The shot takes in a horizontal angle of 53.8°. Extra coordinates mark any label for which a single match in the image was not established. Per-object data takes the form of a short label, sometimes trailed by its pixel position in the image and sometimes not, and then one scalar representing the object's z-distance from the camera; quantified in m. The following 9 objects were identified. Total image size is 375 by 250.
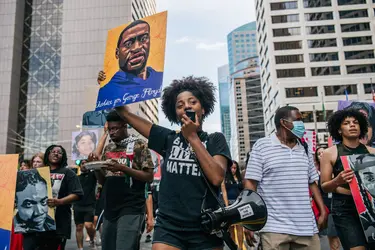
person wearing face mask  3.18
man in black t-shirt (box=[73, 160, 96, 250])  7.60
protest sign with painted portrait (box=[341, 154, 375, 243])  3.21
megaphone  2.16
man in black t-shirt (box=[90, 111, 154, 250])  3.57
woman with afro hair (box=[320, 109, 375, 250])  3.34
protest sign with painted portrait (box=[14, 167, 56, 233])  4.10
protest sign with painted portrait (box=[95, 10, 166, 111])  3.20
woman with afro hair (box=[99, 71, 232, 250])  2.29
